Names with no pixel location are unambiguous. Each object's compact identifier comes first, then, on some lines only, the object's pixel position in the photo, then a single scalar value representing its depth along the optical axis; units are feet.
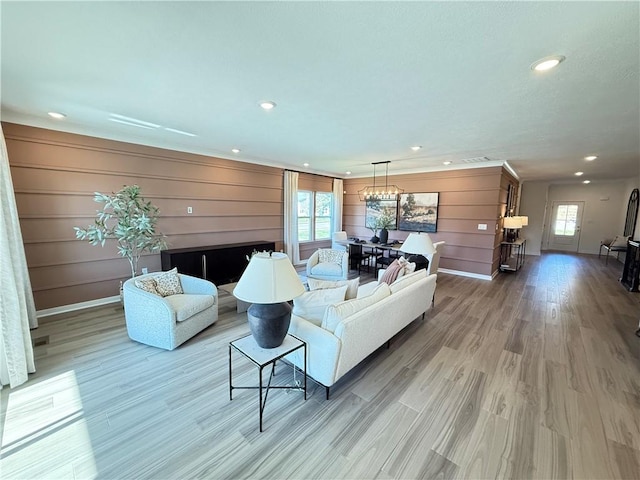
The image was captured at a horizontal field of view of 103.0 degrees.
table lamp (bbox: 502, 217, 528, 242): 20.95
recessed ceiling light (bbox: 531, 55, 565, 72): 5.93
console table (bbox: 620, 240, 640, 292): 16.60
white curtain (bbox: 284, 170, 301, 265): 21.72
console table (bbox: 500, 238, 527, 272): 21.52
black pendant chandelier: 19.85
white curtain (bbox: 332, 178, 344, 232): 26.78
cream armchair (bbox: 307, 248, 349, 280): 16.19
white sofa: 6.69
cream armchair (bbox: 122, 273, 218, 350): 9.04
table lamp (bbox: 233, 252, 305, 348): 6.17
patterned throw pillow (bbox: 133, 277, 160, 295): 9.80
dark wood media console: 14.70
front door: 31.99
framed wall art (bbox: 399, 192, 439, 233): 21.74
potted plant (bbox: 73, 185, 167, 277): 11.42
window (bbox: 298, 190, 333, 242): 24.30
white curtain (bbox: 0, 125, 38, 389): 7.17
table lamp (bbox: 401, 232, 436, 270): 13.28
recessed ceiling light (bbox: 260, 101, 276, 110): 8.86
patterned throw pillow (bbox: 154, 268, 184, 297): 10.50
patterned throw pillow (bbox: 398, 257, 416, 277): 11.57
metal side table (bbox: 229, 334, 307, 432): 6.18
